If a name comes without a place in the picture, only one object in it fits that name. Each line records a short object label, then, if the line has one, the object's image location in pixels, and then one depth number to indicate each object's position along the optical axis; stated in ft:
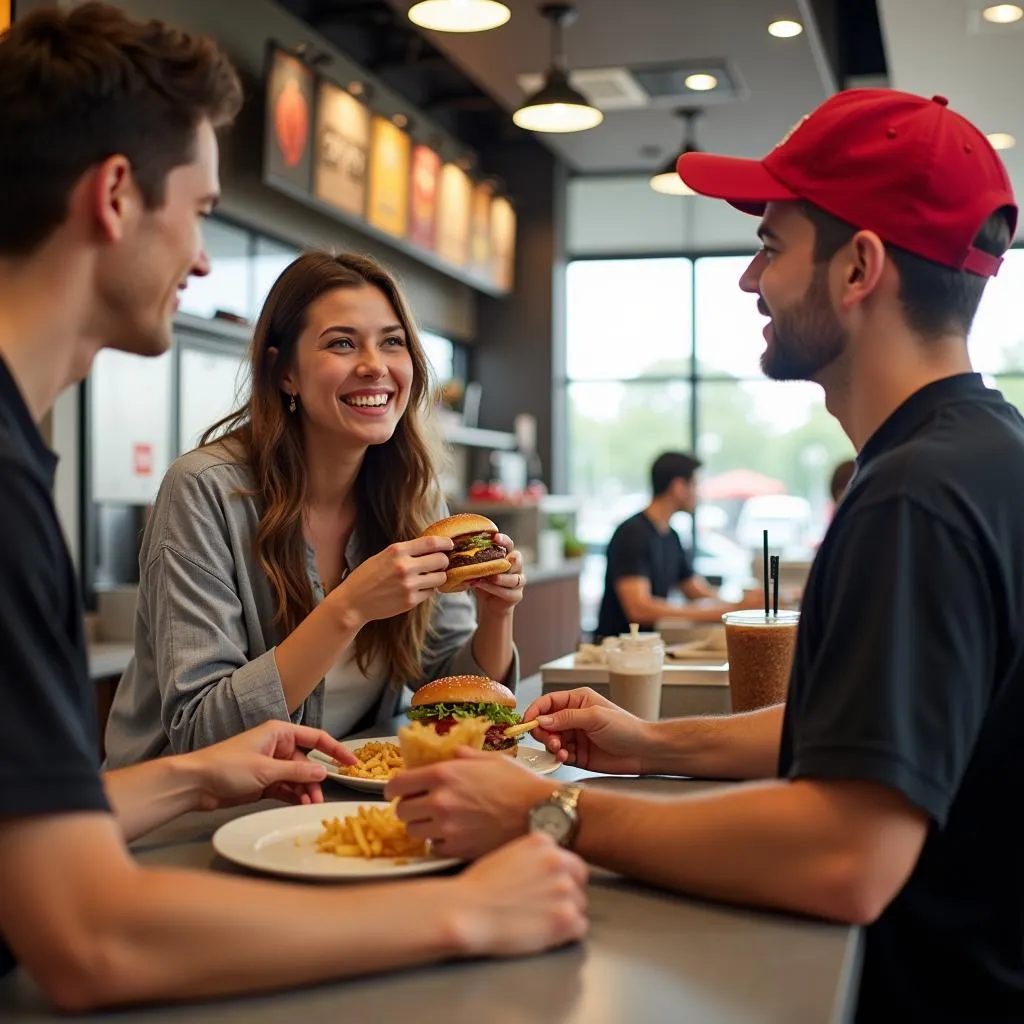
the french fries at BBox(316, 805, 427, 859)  4.30
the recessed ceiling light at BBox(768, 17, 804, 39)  20.02
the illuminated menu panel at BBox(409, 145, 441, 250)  23.07
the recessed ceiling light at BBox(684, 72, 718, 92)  21.88
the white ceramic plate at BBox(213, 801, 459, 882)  4.03
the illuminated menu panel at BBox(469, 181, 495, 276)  26.40
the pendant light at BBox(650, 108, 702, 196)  21.93
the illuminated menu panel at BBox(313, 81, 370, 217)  19.32
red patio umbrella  34.94
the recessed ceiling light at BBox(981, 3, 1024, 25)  17.30
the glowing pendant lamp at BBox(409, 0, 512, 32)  14.23
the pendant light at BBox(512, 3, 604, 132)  17.30
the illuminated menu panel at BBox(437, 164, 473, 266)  24.57
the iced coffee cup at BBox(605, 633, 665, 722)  7.55
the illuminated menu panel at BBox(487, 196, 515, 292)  27.86
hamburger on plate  6.08
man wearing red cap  3.79
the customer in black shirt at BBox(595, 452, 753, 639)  18.61
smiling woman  6.49
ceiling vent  21.59
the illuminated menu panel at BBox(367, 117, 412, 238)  21.31
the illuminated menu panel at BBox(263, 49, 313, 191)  17.78
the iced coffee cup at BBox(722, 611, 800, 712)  7.06
